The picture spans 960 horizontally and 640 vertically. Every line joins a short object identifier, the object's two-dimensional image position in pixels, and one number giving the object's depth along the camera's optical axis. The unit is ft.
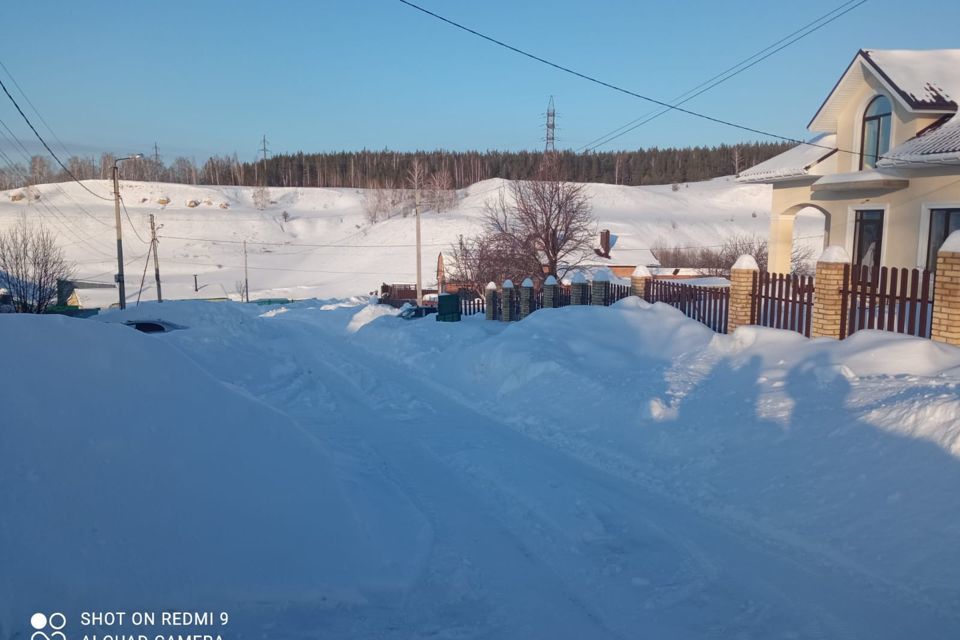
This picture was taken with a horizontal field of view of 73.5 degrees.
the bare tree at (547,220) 92.53
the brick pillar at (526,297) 68.49
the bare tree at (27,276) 70.38
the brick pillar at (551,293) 64.80
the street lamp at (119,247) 77.82
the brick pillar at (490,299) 73.41
